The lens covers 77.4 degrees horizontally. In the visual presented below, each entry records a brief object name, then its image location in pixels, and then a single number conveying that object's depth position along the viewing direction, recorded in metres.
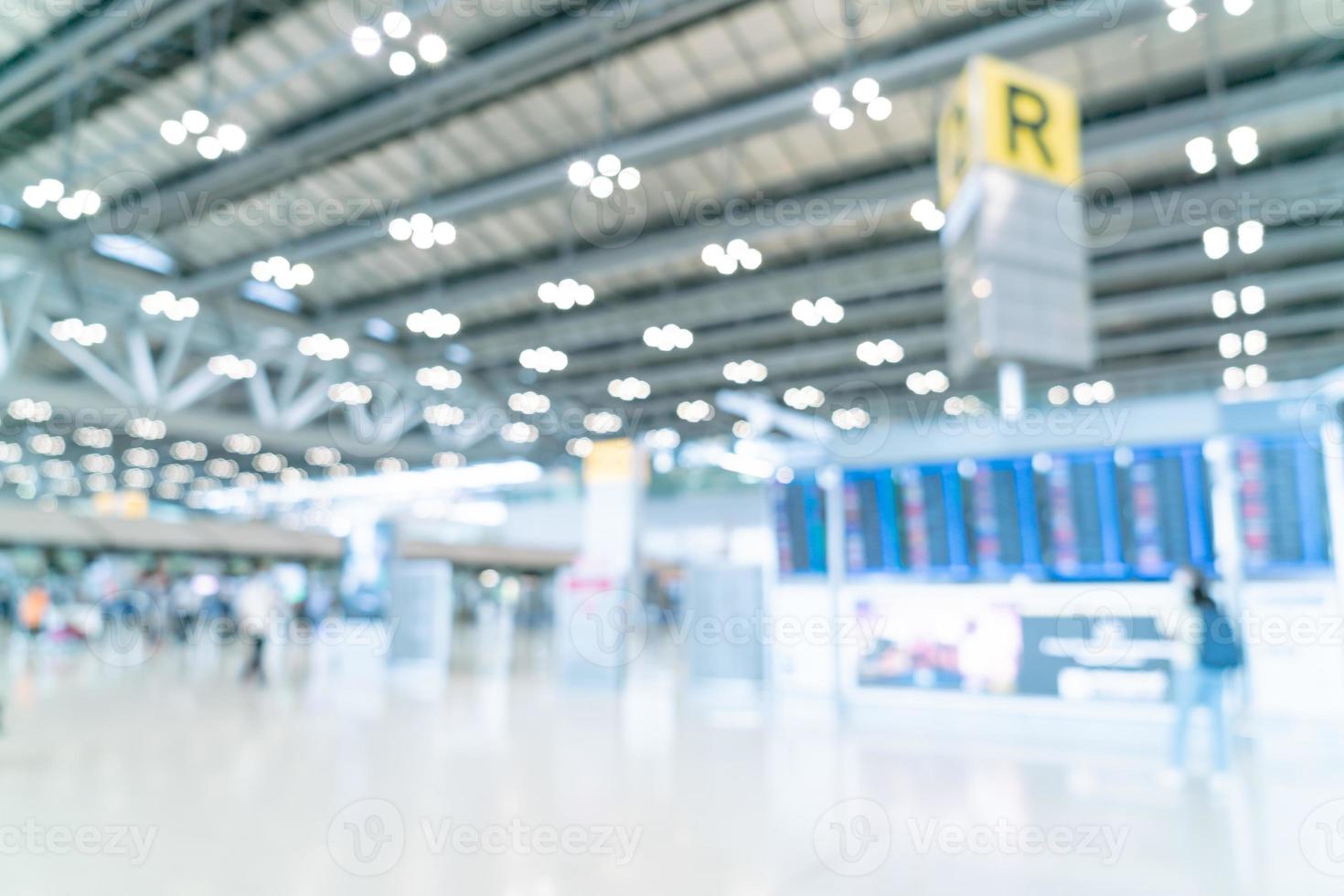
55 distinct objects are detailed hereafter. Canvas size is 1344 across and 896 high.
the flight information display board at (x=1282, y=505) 7.91
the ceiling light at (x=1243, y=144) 9.60
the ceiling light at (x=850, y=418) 30.00
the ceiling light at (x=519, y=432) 29.92
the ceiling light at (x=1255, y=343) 19.89
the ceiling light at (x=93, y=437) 31.25
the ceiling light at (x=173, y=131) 9.48
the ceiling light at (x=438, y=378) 21.61
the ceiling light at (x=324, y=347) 18.90
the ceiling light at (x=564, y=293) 14.70
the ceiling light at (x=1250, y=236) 12.77
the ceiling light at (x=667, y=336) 17.34
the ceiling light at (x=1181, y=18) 7.73
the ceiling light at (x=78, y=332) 16.97
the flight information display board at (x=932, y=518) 9.29
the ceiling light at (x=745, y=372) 22.53
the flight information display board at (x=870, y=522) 9.77
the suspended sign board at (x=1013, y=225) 5.45
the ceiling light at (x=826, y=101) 9.02
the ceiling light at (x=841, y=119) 9.21
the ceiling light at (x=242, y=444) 31.64
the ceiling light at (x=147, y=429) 26.53
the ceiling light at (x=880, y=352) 20.00
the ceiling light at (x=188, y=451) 35.44
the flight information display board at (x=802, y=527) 10.38
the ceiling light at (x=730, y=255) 12.98
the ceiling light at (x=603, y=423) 29.89
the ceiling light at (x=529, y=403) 25.39
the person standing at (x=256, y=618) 12.45
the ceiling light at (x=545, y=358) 18.67
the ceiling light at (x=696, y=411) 27.72
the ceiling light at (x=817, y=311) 15.64
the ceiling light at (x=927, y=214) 12.01
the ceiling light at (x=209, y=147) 9.58
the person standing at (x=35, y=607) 18.31
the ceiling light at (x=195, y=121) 9.15
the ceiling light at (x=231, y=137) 9.35
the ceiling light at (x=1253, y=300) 15.63
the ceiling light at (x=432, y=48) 8.11
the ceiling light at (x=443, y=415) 26.25
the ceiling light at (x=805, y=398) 25.58
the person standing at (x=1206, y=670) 6.30
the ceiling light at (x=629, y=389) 24.77
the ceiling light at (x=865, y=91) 8.85
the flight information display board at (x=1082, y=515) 8.55
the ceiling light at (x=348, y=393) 22.55
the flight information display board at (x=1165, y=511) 8.25
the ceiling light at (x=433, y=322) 16.56
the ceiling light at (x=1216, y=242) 13.02
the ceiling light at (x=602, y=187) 10.38
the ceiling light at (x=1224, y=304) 15.78
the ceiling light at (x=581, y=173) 10.22
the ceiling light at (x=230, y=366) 18.92
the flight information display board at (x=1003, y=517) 8.91
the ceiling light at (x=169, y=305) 16.03
